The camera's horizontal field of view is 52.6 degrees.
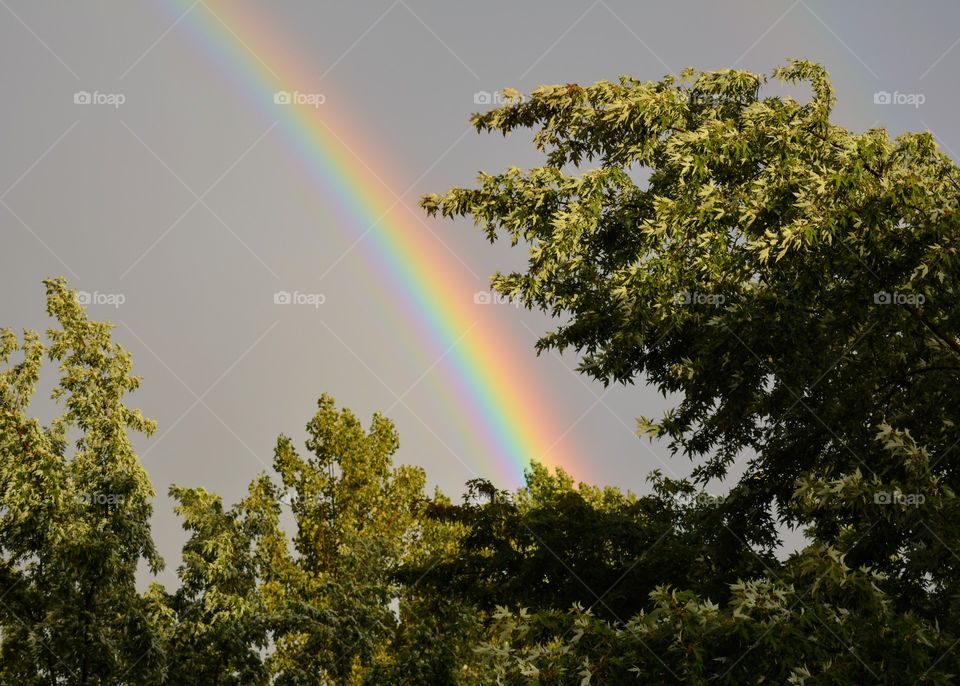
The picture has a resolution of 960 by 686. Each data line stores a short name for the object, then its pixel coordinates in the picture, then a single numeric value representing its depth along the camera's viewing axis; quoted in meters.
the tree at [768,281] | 10.41
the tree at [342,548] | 19.81
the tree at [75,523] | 15.30
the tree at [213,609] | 16.84
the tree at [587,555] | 12.84
